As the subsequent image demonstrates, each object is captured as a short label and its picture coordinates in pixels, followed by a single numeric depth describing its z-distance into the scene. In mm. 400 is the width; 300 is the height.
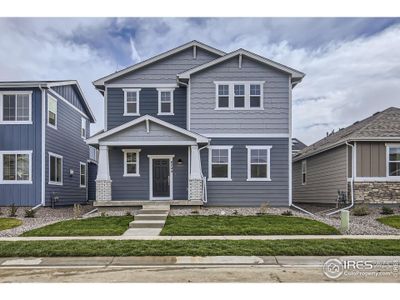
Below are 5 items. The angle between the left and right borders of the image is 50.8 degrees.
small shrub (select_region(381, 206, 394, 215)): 16578
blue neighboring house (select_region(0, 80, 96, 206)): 18844
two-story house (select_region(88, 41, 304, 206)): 18641
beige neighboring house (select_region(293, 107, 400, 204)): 18500
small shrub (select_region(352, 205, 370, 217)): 16359
